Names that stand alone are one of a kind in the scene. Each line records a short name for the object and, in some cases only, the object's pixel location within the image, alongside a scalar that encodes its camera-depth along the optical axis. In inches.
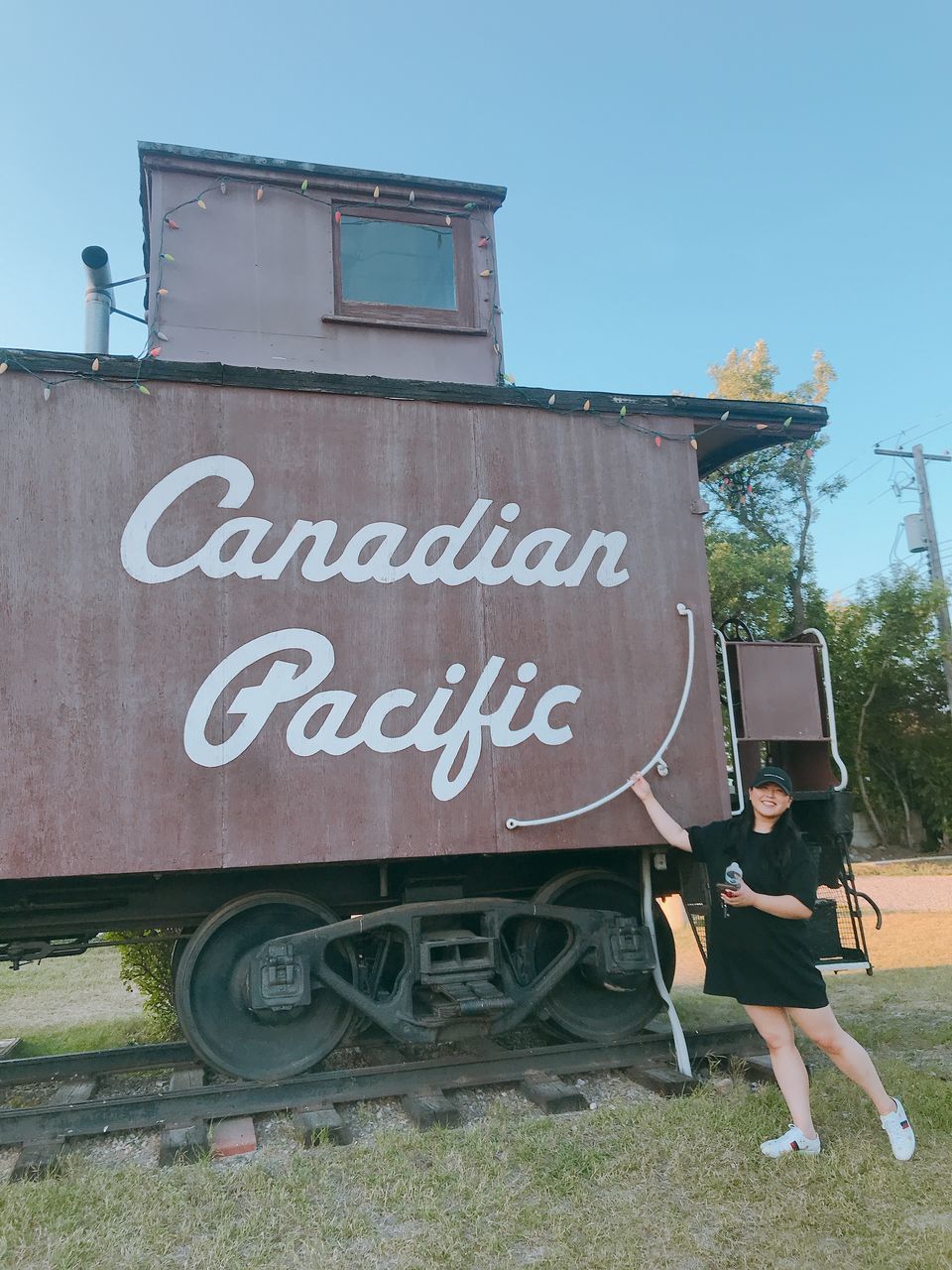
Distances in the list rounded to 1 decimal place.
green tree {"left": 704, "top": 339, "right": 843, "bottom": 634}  720.3
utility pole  825.5
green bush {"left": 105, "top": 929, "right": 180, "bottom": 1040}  228.5
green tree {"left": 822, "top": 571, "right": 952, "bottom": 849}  840.3
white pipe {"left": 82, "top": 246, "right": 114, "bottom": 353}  257.4
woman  147.5
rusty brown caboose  171.3
